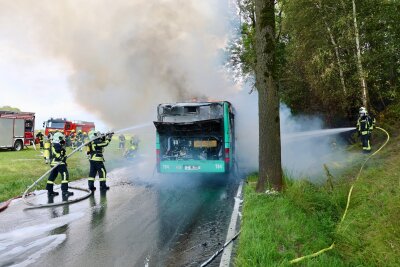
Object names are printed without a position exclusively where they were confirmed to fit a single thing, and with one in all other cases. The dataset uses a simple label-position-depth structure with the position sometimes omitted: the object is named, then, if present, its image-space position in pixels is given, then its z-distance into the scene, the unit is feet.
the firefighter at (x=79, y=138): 81.24
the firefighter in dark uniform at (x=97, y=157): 29.81
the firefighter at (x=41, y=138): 74.15
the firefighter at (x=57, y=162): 27.23
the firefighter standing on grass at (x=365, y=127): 36.24
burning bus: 30.81
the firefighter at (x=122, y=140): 73.41
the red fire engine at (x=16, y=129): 77.46
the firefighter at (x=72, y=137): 88.96
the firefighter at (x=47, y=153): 50.29
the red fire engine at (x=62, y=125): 98.07
